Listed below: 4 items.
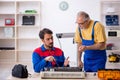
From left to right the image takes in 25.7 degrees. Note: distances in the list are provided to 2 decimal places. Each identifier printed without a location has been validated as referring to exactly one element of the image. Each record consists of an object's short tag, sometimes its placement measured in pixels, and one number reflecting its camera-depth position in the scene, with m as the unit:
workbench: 2.72
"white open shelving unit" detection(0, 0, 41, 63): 7.15
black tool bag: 2.74
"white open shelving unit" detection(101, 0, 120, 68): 6.89
